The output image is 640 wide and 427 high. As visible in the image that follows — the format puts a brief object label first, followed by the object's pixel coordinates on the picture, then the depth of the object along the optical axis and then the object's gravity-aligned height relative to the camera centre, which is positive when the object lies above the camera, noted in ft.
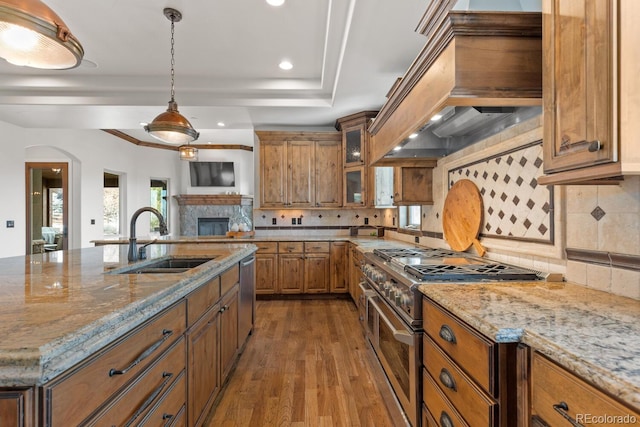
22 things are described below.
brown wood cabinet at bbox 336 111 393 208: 14.47 +2.11
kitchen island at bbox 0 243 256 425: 2.25 -0.96
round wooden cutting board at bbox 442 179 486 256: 7.52 -0.10
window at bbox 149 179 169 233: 27.22 +1.43
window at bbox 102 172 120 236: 23.82 +0.36
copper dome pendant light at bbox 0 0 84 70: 4.08 +2.55
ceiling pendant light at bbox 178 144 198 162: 19.84 +3.77
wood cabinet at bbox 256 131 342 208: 15.85 +2.06
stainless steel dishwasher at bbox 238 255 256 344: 8.68 -2.54
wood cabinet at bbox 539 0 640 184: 2.87 +1.23
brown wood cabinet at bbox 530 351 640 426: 2.12 -1.40
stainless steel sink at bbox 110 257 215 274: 6.17 -1.15
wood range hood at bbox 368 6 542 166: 4.31 +2.15
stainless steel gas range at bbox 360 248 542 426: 5.11 -1.59
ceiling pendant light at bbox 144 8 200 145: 8.28 +2.28
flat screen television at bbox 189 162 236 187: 27.91 +3.47
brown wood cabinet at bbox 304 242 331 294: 14.70 -2.60
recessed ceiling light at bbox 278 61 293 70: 11.53 +5.40
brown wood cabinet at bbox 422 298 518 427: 3.18 -1.89
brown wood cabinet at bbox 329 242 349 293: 14.64 -2.69
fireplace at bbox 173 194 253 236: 27.63 +0.05
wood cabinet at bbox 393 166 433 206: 10.07 +0.87
